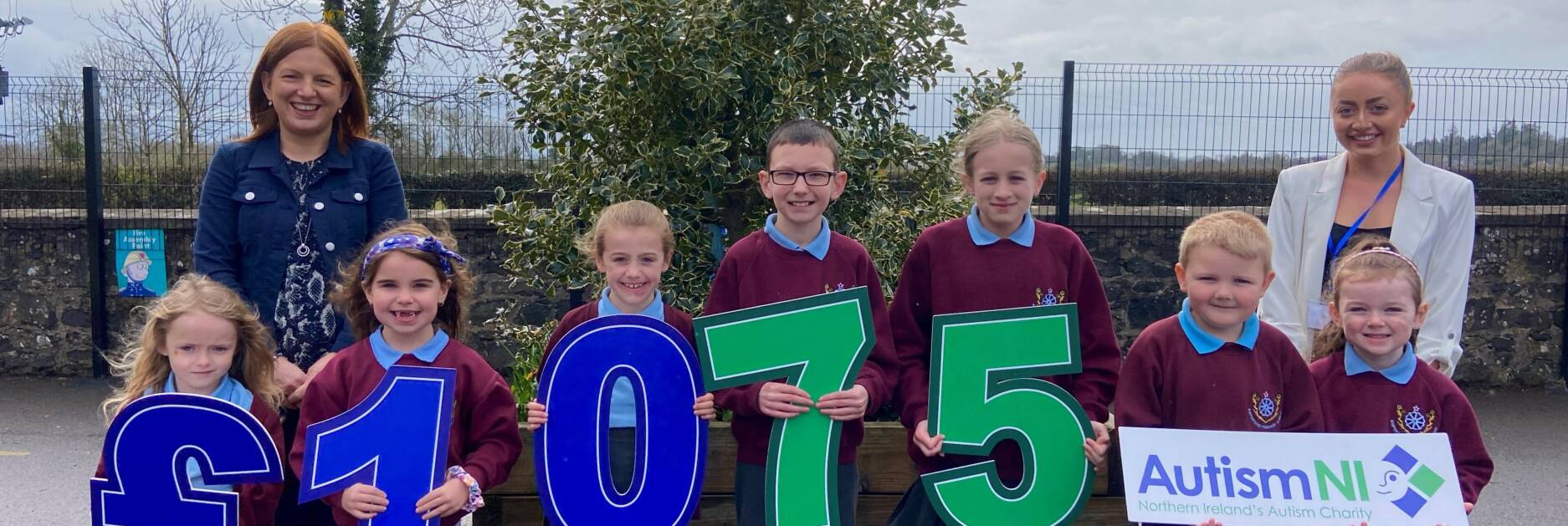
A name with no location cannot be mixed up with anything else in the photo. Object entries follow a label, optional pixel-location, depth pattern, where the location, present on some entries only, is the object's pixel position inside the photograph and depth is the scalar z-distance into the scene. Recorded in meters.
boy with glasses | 2.84
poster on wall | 7.67
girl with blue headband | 2.65
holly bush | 3.64
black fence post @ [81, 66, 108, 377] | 7.57
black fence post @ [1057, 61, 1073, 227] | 7.47
